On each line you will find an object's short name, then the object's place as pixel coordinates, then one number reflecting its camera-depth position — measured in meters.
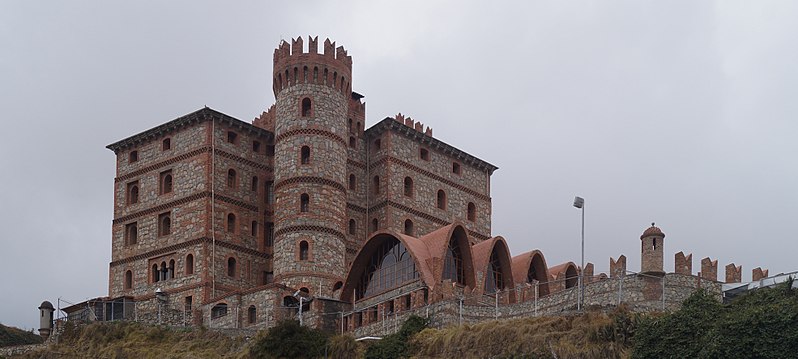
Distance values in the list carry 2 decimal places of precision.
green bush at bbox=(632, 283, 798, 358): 45.12
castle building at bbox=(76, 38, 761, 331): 66.62
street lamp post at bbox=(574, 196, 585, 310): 53.80
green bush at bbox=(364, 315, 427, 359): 54.78
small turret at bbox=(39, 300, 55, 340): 73.19
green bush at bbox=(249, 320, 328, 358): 58.16
